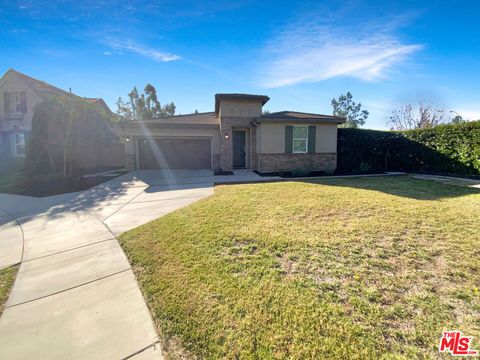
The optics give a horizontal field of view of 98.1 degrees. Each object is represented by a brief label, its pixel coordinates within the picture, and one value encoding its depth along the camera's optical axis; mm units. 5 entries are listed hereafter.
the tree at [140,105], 34062
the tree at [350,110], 44750
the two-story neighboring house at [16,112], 17078
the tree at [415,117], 26766
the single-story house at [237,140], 12352
